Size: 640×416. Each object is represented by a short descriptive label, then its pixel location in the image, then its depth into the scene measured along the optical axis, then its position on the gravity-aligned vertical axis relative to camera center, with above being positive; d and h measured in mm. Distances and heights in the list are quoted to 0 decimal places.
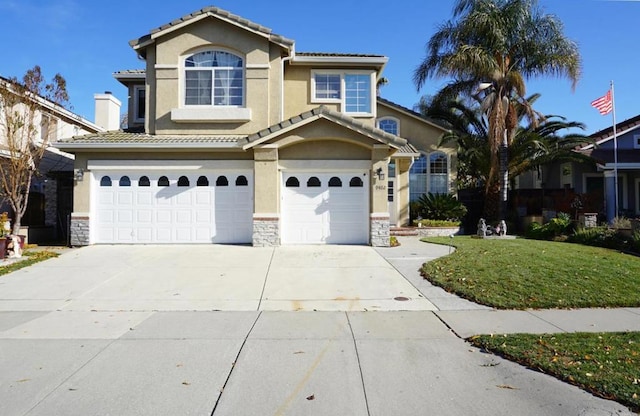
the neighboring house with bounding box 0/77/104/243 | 14930 +996
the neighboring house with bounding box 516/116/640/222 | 19141 +1913
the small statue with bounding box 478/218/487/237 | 15523 -691
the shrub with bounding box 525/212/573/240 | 15344 -680
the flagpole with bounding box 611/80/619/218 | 18430 +2232
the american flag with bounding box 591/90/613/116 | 19016 +5087
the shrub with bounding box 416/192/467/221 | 18125 +152
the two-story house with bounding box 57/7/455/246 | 12938 +1464
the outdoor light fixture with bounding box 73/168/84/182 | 13156 +1211
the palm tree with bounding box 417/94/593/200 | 18922 +3467
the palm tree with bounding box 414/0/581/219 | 17219 +6795
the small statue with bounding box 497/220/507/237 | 15677 -692
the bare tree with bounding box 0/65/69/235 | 12695 +2605
